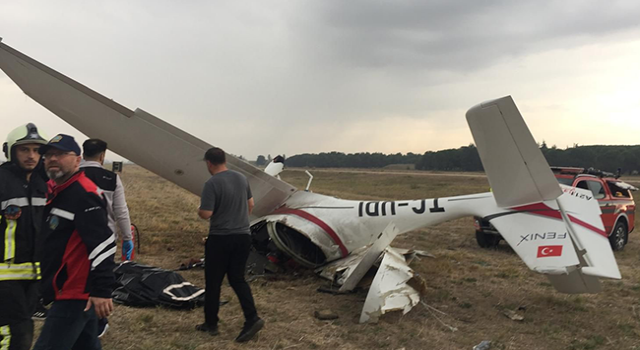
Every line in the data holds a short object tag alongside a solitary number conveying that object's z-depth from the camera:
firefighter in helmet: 2.56
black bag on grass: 4.91
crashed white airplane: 4.80
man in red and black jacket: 2.38
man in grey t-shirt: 4.21
